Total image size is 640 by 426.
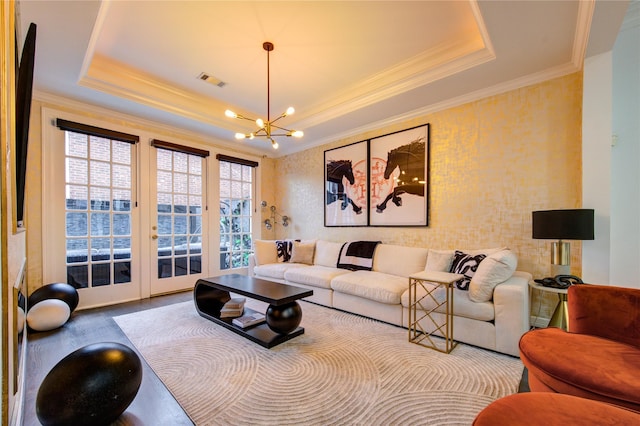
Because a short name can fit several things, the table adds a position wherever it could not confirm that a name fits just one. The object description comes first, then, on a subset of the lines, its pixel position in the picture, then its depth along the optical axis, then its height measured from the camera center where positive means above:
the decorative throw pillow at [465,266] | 2.57 -0.56
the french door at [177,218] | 4.20 -0.13
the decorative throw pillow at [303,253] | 4.53 -0.70
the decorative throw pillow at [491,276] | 2.39 -0.57
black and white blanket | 3.84 -0.65
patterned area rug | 1.61 -1.20
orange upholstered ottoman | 0.85 -0.66
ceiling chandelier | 2.71 +0.93
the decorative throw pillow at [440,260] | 3.05 -0.56
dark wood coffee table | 2.45 -0.93
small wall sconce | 5.65 -0.18
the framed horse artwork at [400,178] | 3.66 +0.46
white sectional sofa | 2.33 -0.83
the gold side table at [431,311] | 2.40 -0.96
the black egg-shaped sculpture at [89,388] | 1.37 -0.93
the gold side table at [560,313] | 2.31 -0.87
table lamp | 2.19 -0.14
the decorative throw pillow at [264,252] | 4.60 -0.71
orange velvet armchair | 1.17 -0.71
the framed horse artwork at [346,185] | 4.35 +0.42
